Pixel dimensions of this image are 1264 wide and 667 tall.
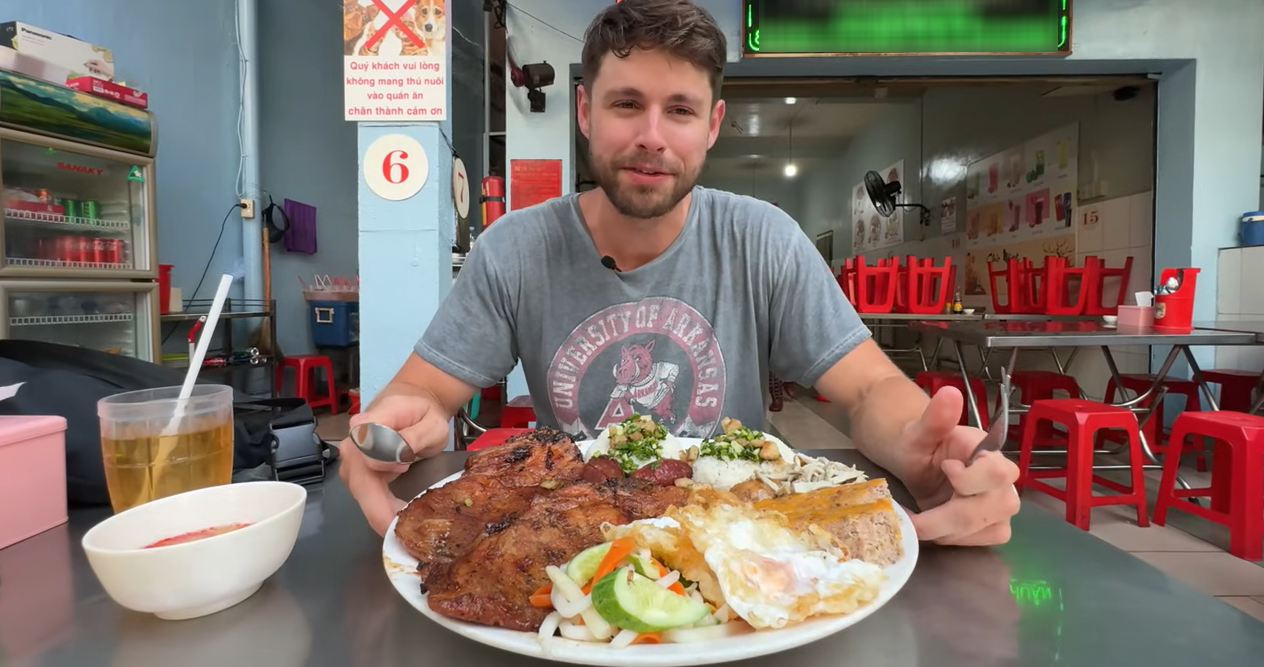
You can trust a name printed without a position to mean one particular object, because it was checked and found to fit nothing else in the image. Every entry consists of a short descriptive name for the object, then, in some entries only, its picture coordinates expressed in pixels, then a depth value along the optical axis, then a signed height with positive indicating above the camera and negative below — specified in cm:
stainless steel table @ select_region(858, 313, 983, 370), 504 -11
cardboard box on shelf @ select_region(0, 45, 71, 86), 315 +124
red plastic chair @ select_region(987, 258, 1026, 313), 530 +19
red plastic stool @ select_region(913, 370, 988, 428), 451 -53
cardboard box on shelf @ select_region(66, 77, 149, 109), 353 +125
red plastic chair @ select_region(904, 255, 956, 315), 519 +18
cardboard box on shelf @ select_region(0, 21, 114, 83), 337 +145
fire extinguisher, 436 +76
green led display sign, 409 +182
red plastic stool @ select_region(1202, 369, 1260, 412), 394 -48
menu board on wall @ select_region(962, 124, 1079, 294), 576 +106
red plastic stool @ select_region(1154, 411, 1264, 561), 273 -72
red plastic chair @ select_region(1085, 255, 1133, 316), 483 +17
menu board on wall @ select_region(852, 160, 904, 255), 909 +128
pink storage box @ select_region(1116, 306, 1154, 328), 384 -5
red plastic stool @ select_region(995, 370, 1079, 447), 442 -54
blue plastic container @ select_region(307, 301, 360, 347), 609 -13
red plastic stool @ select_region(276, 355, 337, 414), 566 -62
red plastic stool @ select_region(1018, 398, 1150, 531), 307 -70
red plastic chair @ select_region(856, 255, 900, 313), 528 +18
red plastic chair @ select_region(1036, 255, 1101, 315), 481 +19
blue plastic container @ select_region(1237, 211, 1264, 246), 418 +53
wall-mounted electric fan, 873 +162
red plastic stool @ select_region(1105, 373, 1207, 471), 419 -57
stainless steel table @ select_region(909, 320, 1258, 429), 327 -14
